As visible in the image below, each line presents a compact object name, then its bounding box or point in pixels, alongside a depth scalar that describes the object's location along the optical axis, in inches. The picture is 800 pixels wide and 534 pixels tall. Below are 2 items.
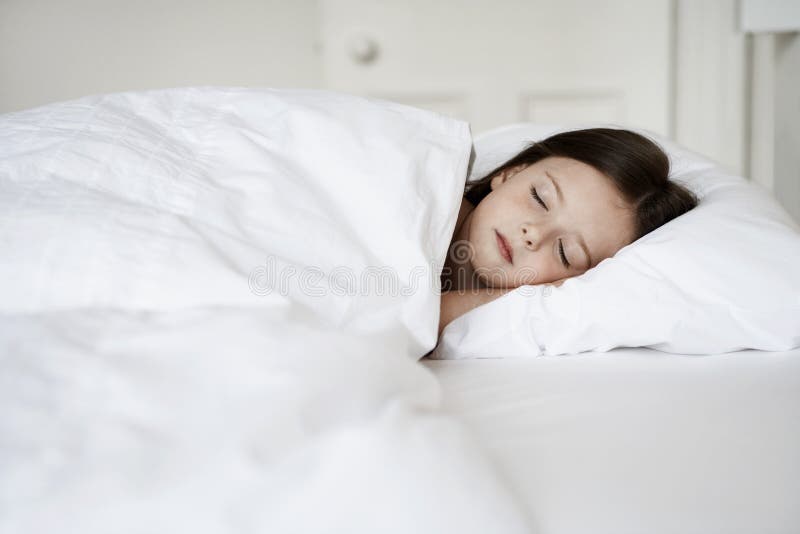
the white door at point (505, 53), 60.9
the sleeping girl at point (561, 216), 32.8
